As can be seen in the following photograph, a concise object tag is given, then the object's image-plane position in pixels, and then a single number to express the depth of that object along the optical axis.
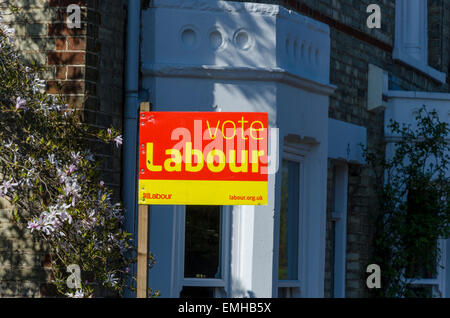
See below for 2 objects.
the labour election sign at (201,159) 10.84
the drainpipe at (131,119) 15.09
